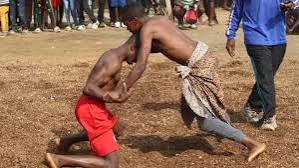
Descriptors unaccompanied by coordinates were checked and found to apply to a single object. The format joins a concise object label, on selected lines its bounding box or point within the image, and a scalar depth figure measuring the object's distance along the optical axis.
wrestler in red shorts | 4.94
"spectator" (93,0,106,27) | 14.43
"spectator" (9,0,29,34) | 13.41
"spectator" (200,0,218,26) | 14.45
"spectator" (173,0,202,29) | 13.58
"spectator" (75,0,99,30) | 14.14
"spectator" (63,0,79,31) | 13.73
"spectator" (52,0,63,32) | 13.77
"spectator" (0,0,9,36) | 13.18
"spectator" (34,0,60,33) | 13.60
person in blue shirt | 6.15
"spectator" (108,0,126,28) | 14.10
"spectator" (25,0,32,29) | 13.67
